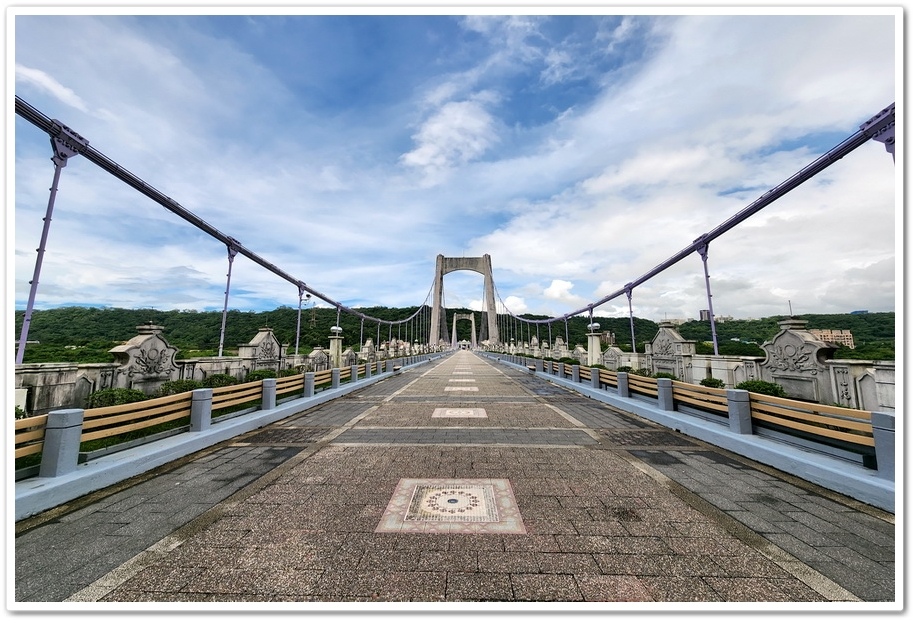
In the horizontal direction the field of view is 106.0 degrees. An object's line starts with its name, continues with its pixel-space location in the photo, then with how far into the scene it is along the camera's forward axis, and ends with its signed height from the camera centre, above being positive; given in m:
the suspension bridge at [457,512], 2.29 -1.59
